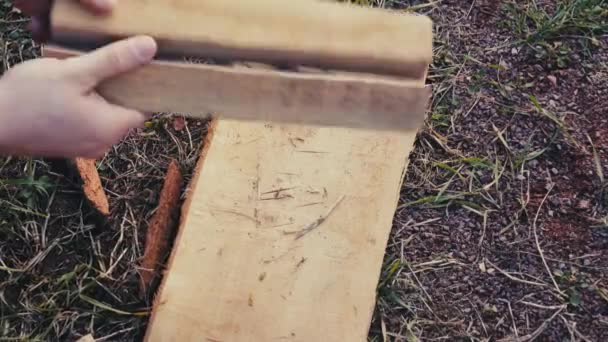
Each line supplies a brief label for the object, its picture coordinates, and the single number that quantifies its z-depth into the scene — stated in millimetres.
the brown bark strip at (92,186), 1899
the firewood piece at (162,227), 1841
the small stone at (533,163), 2094
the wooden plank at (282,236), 1712
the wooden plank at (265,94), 1316
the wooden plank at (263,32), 1300
